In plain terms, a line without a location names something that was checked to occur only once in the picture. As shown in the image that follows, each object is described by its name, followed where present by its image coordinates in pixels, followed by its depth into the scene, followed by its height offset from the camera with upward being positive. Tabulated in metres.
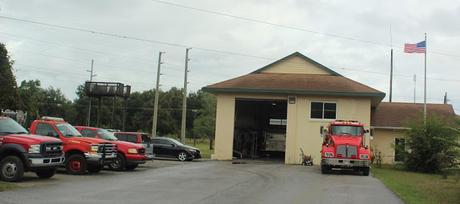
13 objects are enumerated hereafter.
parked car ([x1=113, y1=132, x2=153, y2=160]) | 30.25 +0.16
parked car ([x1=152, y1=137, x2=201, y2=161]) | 37.72 -0.45
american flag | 40.06 +7.39
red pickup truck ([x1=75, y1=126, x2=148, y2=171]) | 25.20 -0.46
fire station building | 37.06 +3.04
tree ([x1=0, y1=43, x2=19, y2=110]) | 37.38 +3.39
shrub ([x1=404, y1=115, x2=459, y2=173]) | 33.62 +0.62
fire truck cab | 26.47 -0.11
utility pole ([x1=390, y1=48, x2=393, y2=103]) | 69.21 +9.40
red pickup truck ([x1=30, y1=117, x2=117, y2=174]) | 21.77 -0.30
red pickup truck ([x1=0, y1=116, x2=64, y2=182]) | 17.66 -0.54
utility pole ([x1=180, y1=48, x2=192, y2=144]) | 52.09 +4.98
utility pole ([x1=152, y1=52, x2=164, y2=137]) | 51.19 +5.27
